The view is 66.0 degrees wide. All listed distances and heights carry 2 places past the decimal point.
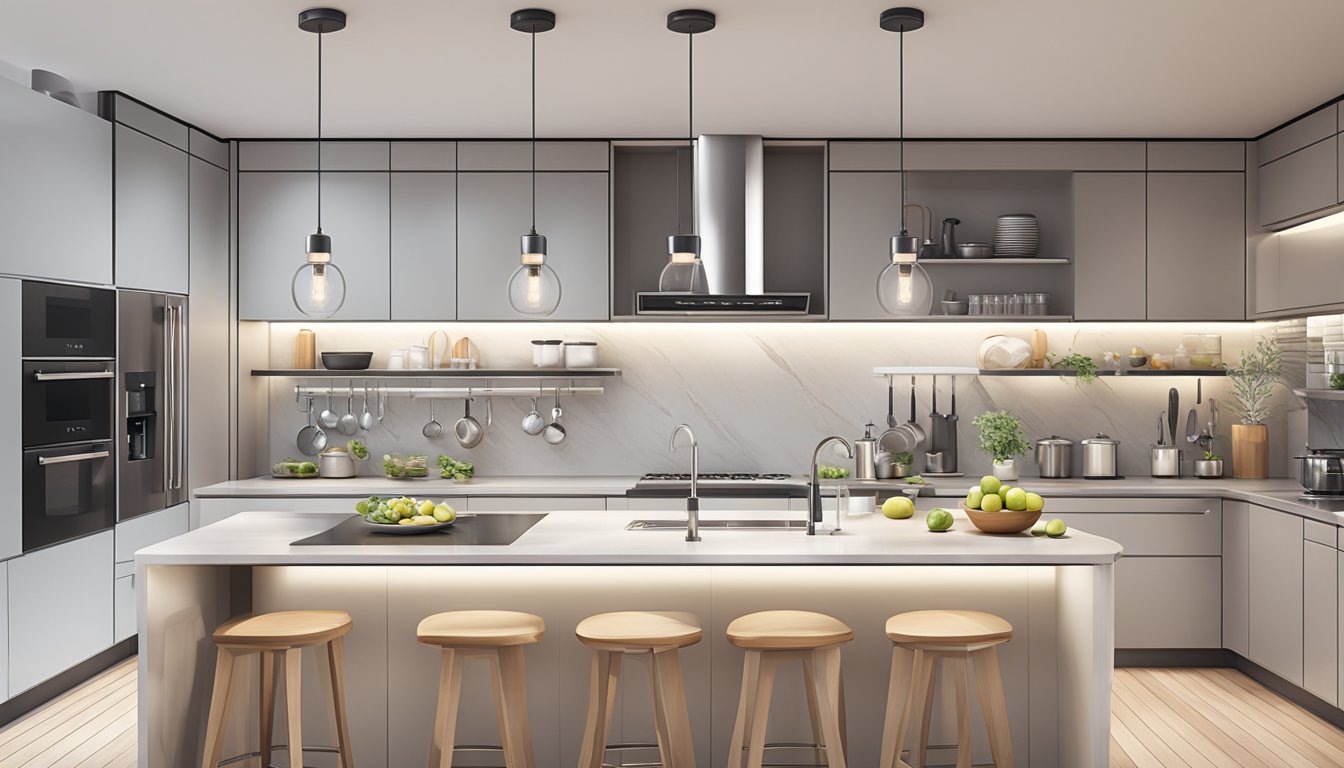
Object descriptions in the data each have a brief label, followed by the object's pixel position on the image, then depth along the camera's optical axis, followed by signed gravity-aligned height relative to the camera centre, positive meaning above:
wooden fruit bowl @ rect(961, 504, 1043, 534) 3.42 -0.47
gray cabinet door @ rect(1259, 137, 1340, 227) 4.74 +0.95
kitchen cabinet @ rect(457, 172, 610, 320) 5.55 +0.78
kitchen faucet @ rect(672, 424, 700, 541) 3.38 -0.44
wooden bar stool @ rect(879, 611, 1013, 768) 3.00 -0.82
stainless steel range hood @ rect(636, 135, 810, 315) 5.34 +0.82
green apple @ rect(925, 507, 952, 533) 3.47 -0.47
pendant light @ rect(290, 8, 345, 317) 3.43 +0.33
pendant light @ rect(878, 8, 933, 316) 3.39 +0.32
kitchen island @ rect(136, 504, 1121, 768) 3.44 -0.80
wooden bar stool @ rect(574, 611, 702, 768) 2.97 -0.85
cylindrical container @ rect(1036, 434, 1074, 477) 5.60 -0.42
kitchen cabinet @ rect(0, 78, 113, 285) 3.98 +0.79
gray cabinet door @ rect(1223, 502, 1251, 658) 4.92 -0.95
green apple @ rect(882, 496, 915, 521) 3.77 -0.47
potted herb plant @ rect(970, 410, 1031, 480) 5.47 -0.32
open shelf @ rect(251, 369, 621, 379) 5.64 +0.05
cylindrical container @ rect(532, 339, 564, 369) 5.66 +0.15
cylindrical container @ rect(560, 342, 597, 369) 5.69 +0.15
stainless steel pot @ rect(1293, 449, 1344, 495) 4.51 -0.41
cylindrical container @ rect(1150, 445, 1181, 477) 5.61 -0.44
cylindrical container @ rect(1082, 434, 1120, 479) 5.57 -0.41
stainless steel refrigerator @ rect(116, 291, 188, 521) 4.73 -0.09
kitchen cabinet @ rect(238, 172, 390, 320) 5.60 +0.80
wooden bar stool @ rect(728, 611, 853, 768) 2.97 -0.84
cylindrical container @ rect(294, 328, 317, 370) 5.79 +0.18
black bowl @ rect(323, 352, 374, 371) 5.65 +0.12
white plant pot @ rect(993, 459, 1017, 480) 5.46 -0.48
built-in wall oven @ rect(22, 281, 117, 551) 4.10 -0.12
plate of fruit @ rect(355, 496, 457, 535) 3.49 -0.46
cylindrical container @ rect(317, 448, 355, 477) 5.65 -0.44
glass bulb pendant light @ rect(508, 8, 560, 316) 3.51 +0.33
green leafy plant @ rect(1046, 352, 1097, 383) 5.53 +0.07
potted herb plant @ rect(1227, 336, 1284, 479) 5.50 -0.12
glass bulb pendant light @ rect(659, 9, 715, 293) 3.50 +0.40
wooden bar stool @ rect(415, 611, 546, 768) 3.03 -0.83
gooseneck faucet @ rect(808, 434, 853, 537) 3.52 -0.42
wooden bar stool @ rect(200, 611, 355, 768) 3.05 -0.80
